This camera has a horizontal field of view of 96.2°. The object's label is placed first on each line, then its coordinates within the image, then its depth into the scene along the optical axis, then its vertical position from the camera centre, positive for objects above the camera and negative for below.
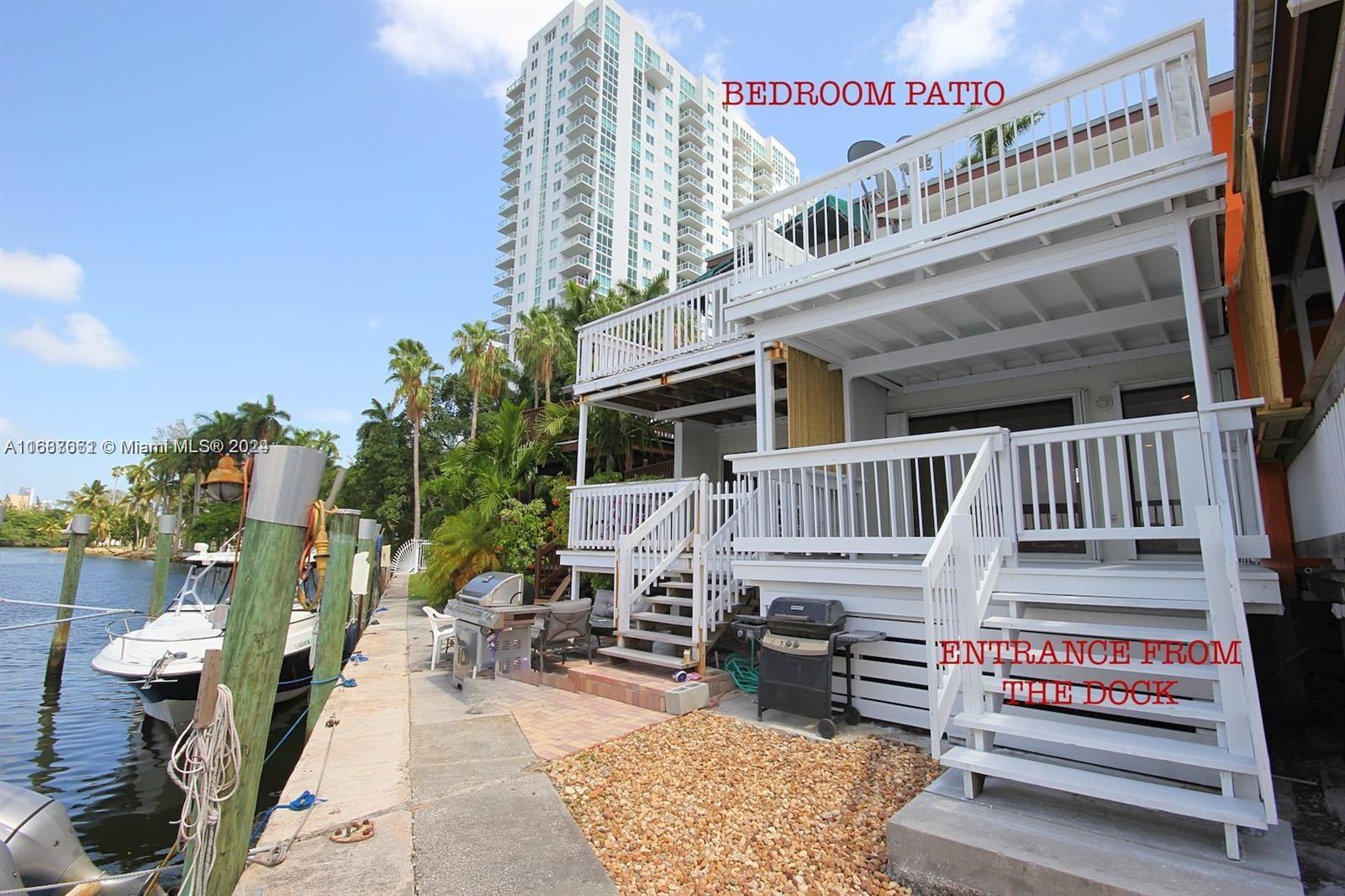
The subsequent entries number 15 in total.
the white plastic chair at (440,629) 7.55 -1.19
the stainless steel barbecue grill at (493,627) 6.41 -0.98
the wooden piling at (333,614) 5.84 -0.77
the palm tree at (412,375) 28.78 +7.63
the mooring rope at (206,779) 2.55 -1.06
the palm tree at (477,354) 28.09 +8.43
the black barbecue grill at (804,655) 4.59 -0.89
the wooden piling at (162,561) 11.32 -0.57
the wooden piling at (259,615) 2.75 -0.38
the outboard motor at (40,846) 3.07 -1.65
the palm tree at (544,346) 26.45 +8.37
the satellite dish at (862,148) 10.10 +6.55
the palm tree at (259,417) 47.69 +9.34
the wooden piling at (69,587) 10.24 -1.00
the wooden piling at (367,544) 9.67 -0.17
